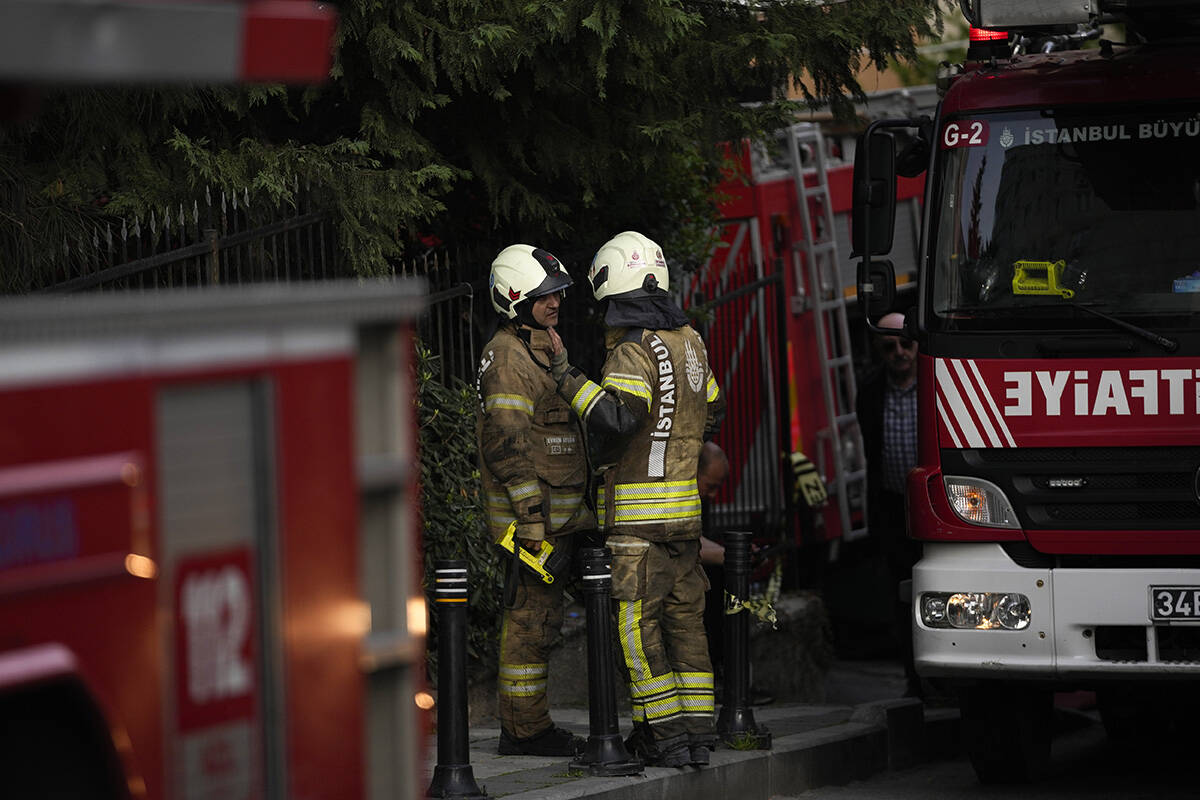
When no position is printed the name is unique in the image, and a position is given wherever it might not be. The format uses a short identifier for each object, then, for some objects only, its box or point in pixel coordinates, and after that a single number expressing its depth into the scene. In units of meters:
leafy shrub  18.39
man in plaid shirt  21.25
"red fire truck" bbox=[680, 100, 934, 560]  23.34
